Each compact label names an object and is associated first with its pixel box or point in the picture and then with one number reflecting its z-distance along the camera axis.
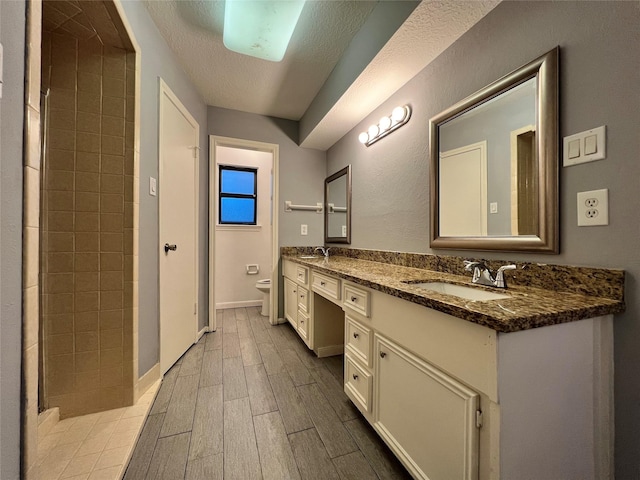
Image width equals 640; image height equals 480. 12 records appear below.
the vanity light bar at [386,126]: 1.64
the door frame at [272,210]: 2.45
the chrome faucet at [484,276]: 1.00
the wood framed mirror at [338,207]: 2.38
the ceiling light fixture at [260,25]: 1.26
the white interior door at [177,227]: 1.68
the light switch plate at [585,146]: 0.78
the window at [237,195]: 3.55
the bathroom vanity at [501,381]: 0.62
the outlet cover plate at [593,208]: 0.78
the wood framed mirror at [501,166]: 0.91
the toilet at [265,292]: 2.95
